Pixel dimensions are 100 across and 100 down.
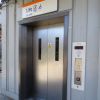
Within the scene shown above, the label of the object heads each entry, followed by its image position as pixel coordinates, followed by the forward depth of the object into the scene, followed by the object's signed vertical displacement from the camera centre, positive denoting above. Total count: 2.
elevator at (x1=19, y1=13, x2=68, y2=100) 2.56 -0.36
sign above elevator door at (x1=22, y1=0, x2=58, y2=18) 2.32 +0.92
